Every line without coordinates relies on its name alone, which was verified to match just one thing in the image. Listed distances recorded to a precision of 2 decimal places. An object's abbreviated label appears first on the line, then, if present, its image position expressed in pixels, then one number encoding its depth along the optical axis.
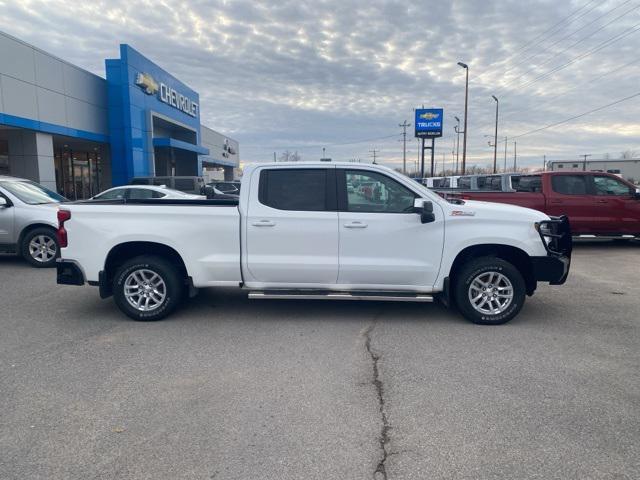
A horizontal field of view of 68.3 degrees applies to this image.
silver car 9.20
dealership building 18.52
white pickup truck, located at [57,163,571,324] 5.64
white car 13.24
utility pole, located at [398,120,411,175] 73.06
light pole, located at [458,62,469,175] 33.01
